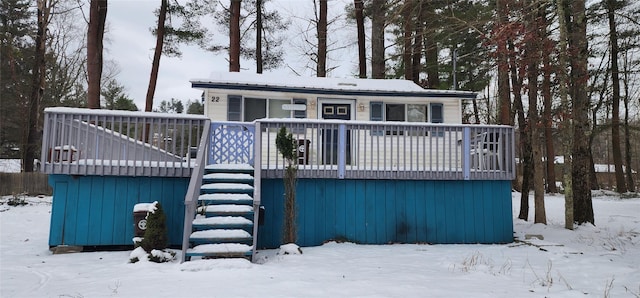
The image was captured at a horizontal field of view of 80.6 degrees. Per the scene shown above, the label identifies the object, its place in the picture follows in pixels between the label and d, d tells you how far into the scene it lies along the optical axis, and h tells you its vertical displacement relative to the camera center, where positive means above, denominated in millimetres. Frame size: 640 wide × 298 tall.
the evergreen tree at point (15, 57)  17766 +5342
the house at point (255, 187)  5570 -210
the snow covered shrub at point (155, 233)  5004 -811
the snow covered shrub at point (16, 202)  12429 -1043
